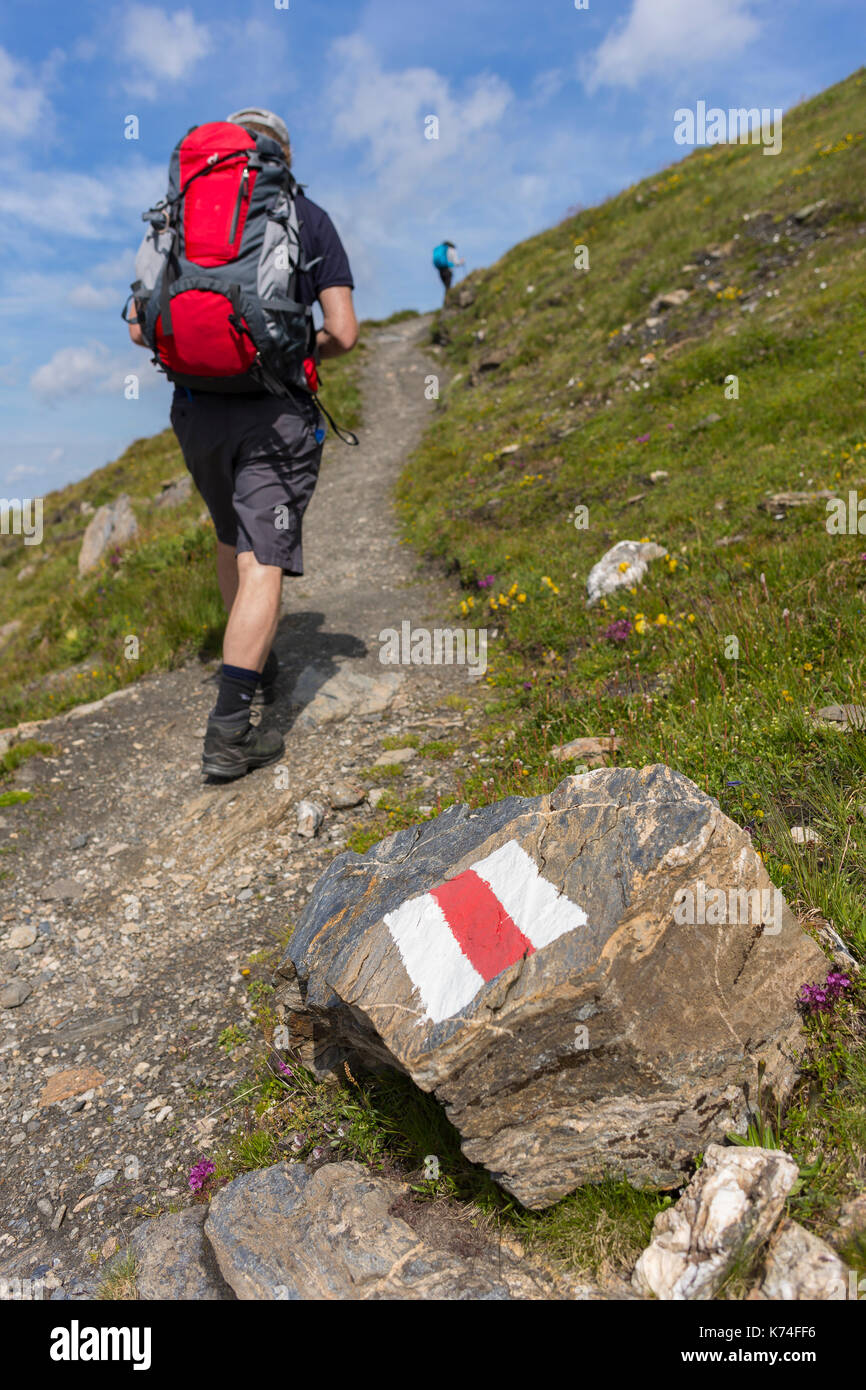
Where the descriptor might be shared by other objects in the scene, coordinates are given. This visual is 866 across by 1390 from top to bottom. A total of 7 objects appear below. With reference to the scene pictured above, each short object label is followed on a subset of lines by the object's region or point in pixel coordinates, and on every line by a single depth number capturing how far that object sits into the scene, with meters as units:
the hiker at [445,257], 29.19
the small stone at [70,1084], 3.49
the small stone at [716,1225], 2.06
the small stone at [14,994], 4.05
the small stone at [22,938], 4.47
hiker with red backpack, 4.52
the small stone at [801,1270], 1.95
